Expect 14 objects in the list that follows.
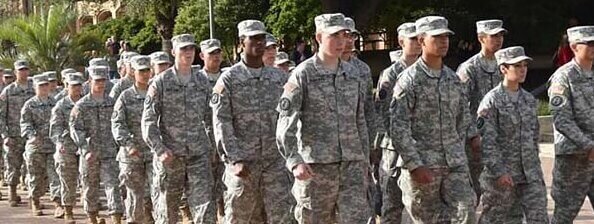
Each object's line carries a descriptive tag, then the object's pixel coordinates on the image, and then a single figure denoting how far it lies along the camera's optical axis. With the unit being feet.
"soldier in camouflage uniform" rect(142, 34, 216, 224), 47.70
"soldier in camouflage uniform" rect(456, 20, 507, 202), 46.94
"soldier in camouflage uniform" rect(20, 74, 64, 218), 69.57
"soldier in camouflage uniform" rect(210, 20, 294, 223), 43.34
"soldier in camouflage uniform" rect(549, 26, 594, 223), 43.18
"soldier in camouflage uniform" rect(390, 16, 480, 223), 38.72
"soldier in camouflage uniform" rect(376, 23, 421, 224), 42.78
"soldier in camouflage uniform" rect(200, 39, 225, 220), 50.78
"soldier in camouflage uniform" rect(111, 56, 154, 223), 52.85
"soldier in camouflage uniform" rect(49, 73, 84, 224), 63.47
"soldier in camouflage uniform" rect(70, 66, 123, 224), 59.49
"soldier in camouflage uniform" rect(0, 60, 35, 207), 75.36
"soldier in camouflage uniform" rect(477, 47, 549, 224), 43.22
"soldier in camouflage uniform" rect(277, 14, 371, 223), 38.70
